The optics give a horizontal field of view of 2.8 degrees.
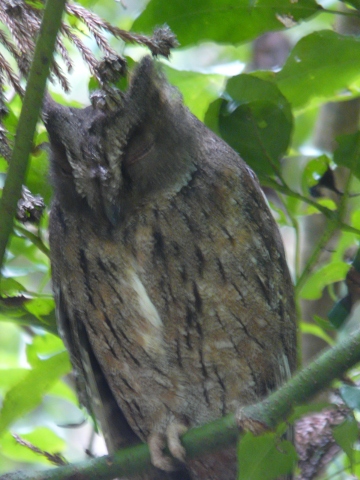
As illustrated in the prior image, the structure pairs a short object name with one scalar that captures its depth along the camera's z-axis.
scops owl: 3.09
